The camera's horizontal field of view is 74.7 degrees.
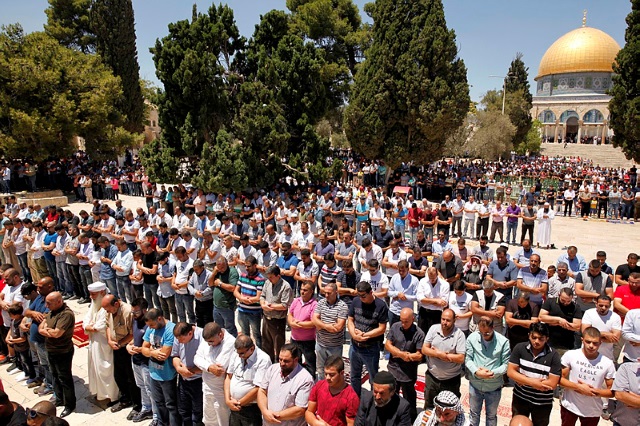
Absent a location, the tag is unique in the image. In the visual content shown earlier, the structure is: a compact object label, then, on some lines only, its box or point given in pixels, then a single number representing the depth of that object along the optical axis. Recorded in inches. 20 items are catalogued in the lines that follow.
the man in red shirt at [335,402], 152.2
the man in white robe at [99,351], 221.9
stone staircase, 1903.3
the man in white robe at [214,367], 181.3
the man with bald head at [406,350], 190.5
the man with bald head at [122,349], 215.2
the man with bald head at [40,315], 230.5
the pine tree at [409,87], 895.1
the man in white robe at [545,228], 503.0
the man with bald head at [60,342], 213.6
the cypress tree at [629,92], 794.8
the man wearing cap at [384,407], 143.6
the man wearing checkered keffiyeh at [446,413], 136.8
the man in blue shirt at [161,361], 195.2
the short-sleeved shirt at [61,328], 214.2
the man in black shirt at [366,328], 204.4
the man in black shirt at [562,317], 219.3
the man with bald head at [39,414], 146.3
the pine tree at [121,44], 1258.0
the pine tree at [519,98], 1755.7
